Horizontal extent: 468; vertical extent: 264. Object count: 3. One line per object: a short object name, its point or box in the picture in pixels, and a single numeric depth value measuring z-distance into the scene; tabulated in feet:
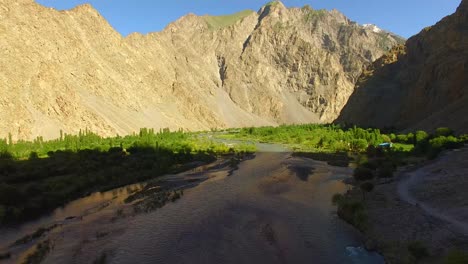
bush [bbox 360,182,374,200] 114.93
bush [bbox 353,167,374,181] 133.24
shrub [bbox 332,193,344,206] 111.30
